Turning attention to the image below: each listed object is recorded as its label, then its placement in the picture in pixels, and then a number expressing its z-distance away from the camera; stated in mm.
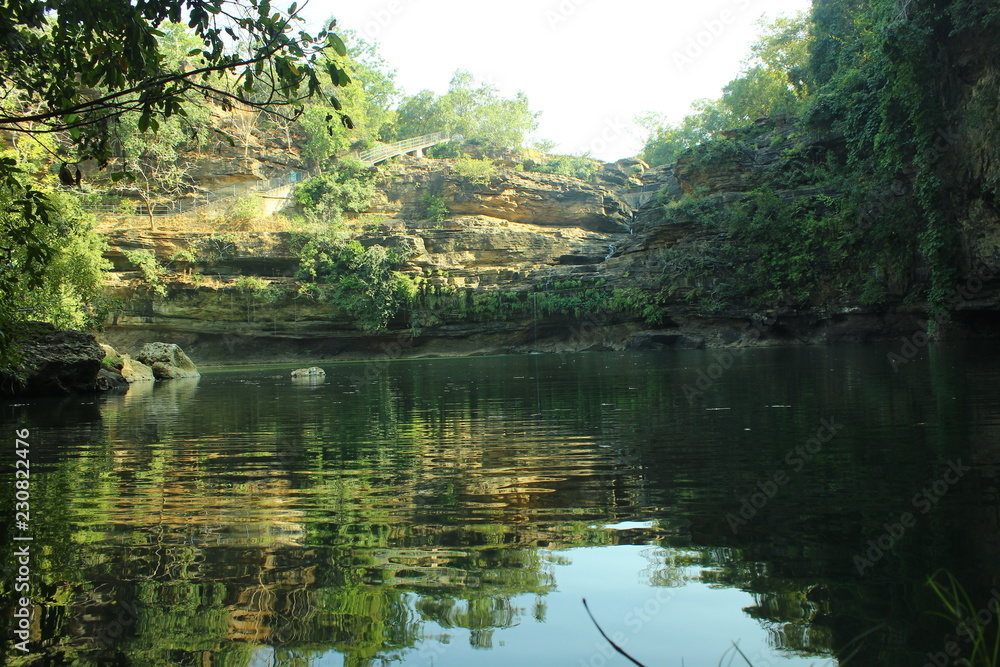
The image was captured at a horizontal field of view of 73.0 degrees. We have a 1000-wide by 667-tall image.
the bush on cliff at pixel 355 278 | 34875
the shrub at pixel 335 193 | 39638
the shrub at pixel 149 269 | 32875
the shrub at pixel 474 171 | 42031
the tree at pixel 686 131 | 51781
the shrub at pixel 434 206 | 41469
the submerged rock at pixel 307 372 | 19031
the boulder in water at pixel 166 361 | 21000
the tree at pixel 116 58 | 3623
